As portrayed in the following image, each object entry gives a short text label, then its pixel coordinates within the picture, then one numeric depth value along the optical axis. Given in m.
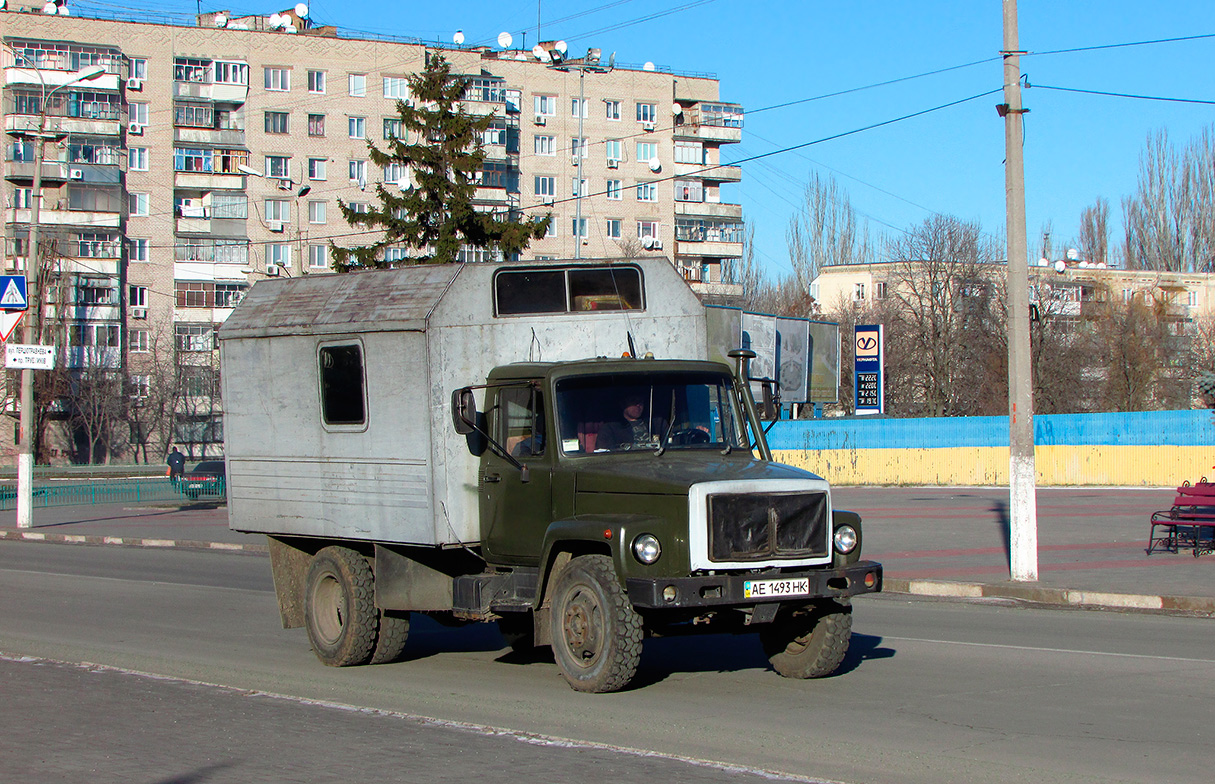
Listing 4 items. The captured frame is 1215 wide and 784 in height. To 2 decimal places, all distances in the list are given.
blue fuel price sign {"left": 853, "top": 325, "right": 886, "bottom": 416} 49.06
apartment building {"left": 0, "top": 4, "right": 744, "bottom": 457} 72.69
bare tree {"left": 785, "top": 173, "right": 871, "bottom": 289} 97.06
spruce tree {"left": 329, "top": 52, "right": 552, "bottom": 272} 45.72
